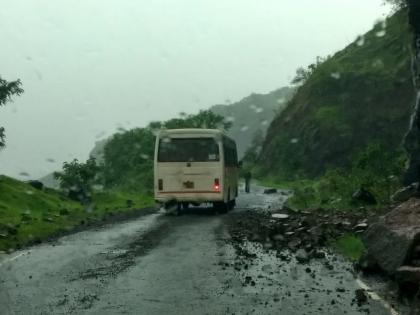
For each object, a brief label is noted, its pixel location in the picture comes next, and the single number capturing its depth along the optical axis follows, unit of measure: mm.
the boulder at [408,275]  8602
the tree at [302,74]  110781
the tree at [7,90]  34434
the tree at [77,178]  40469
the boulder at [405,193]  19875
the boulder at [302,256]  12094
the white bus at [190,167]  24422
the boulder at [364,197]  23030
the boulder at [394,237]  9703
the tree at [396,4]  35638
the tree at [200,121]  94881
